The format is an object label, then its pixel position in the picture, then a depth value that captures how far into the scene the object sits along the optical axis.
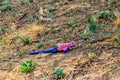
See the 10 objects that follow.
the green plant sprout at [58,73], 6.13
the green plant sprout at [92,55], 6.67
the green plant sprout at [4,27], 9.76
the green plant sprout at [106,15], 9.03
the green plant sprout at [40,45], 7.97
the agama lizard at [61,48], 7.39
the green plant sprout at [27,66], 6.62
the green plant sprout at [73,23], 8.91
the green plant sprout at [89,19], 8.87
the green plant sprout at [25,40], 8.39
